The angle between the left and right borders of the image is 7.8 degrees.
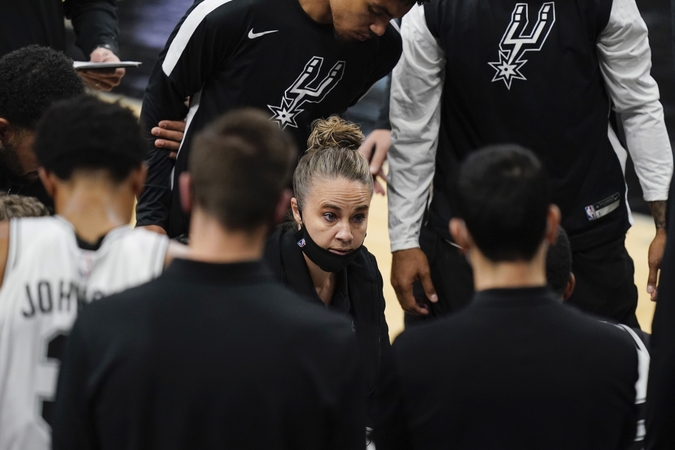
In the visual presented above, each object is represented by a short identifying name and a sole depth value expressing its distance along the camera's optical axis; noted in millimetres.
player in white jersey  9472
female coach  10289
